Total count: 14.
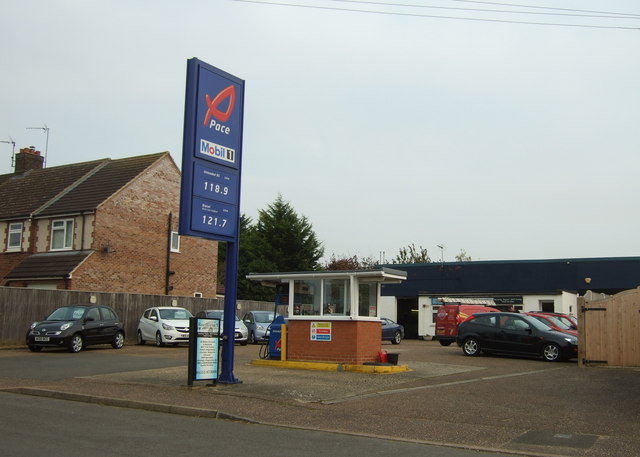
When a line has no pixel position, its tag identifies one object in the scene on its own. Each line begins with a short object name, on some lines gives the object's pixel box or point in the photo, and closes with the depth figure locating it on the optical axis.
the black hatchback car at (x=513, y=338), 21.00
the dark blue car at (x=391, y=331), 32.59
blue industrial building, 39.12
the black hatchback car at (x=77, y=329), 22.33
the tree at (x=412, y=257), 77.64
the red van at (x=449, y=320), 28.83
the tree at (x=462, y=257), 82.01
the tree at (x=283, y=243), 56.59
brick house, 31.77
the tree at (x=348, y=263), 71.00
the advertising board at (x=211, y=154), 13.08
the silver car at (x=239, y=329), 27.67
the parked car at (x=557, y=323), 21.78
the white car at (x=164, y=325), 26.36
